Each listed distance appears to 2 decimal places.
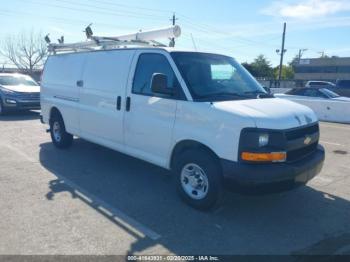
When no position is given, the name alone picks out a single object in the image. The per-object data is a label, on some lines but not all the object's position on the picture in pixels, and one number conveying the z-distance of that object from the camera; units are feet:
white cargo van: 13.48
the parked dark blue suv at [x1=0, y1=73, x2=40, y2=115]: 43.91
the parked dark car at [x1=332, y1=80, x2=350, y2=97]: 91.72
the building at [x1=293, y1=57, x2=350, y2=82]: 239.50
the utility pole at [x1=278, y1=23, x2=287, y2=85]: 134.32
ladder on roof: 20.33
